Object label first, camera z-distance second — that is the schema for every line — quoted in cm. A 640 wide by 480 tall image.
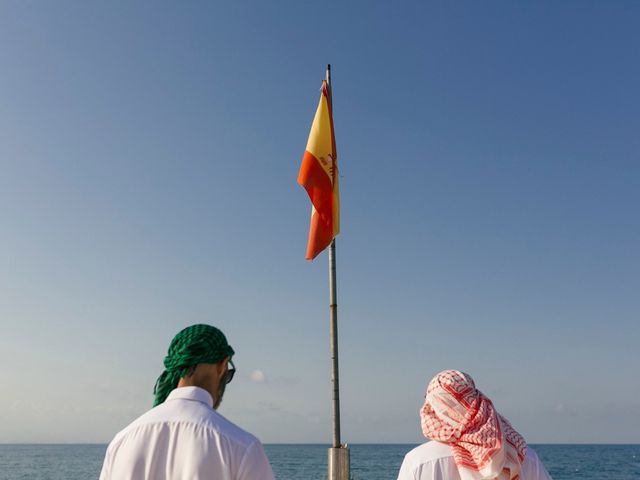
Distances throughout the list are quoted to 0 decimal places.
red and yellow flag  793
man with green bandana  232
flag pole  642
